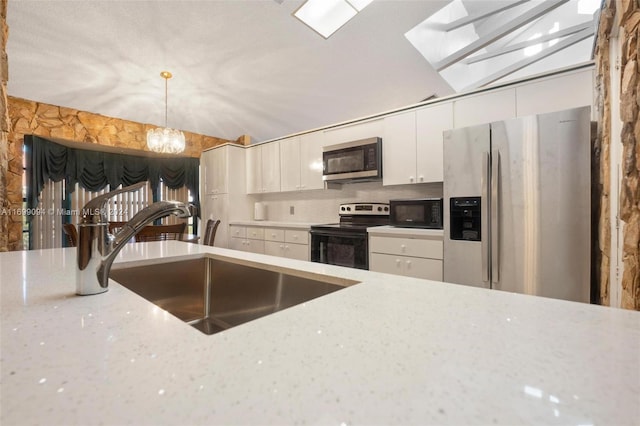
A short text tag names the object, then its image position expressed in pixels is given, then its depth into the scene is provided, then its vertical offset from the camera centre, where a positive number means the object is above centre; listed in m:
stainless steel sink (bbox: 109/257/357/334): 1.06 -0.30
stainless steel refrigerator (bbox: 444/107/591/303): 1.85 +0.03
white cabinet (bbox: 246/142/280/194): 4.32 +0.68
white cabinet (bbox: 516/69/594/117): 2.14 +0.89
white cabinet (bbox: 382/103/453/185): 2.77 +0.66
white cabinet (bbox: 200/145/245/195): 4.64 +0.72
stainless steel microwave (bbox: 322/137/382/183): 3.16 +0.57
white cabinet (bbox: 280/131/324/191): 3.80 +0.68
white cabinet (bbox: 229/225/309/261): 3.53 -0.37
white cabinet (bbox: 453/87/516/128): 2.42 +0.88
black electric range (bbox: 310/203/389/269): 2.92 -0.25
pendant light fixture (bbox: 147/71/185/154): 3.51 +0.88
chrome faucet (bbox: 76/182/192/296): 0.70 -0.06
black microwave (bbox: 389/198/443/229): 2.62 -0.01
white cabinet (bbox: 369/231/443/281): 2.44 -0.39
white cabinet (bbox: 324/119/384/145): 3.25 +0.93
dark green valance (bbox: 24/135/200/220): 4.08 +0.76
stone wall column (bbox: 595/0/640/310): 1.09 +0.23
